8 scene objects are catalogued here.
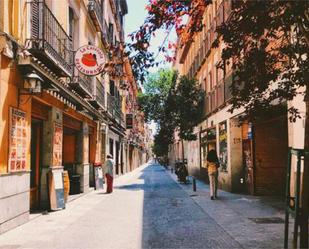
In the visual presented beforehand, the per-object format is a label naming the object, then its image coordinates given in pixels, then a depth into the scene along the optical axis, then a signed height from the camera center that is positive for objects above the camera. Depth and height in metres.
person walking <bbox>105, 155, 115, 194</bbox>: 18.48 -0.90
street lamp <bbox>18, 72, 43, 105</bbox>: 9.70 +1.55
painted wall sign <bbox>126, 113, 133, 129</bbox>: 43.53 +3.18
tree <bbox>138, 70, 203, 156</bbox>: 26.66 +2.87
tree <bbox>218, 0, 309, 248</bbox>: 5.69 +1.54
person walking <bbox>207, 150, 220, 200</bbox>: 15.37 -0.61
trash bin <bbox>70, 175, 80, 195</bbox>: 17.38 -1.28
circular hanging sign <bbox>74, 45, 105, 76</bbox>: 14.47 +3.08
